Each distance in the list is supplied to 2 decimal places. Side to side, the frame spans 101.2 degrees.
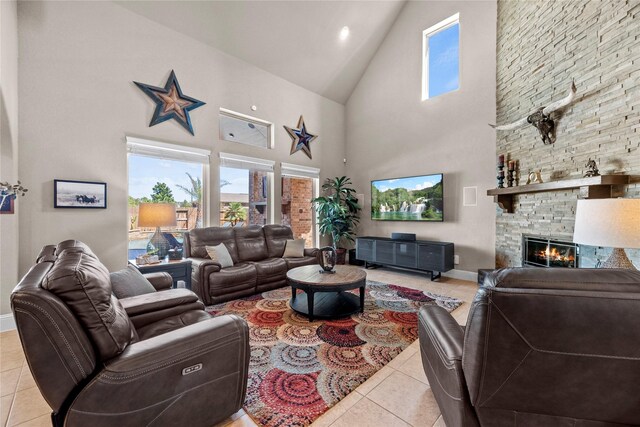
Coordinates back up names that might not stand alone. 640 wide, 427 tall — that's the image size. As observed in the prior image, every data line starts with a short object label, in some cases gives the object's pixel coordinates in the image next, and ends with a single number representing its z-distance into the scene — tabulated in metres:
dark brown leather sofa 3.25
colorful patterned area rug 1.64
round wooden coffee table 2.67
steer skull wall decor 3.00
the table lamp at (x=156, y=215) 3.11
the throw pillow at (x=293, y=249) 4.36
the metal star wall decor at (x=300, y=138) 5.49
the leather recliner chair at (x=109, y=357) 0.97
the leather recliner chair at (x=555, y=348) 0.86
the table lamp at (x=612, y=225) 1.70
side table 3.17
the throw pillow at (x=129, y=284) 2.01
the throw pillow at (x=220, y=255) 3.61
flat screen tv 4.84
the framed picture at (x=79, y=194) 3.02
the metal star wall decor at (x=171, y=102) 3.71
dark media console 4.40
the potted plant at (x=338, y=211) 5.67
